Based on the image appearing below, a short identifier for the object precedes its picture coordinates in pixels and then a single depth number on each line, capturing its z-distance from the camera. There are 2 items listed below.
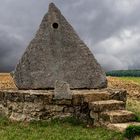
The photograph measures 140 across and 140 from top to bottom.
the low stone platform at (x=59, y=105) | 5.62
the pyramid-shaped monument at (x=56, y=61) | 6.26
